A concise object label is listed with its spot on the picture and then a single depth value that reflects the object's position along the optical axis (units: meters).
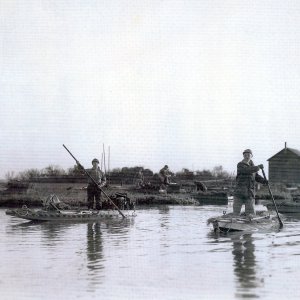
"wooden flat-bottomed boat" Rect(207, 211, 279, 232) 15.51
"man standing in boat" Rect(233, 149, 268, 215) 15.33
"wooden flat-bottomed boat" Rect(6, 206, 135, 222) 19.78
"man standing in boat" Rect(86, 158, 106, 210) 20.67
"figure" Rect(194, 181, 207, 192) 46.62
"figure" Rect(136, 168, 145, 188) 45.09
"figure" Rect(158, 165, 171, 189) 44.19
